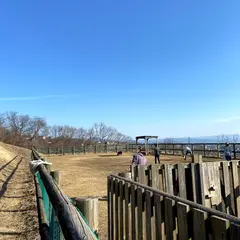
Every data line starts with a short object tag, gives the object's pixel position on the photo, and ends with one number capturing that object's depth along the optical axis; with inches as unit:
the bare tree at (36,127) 3172.0
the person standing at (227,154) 627.4
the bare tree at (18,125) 2999.3
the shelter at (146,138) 1451.8
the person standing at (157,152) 863.7
